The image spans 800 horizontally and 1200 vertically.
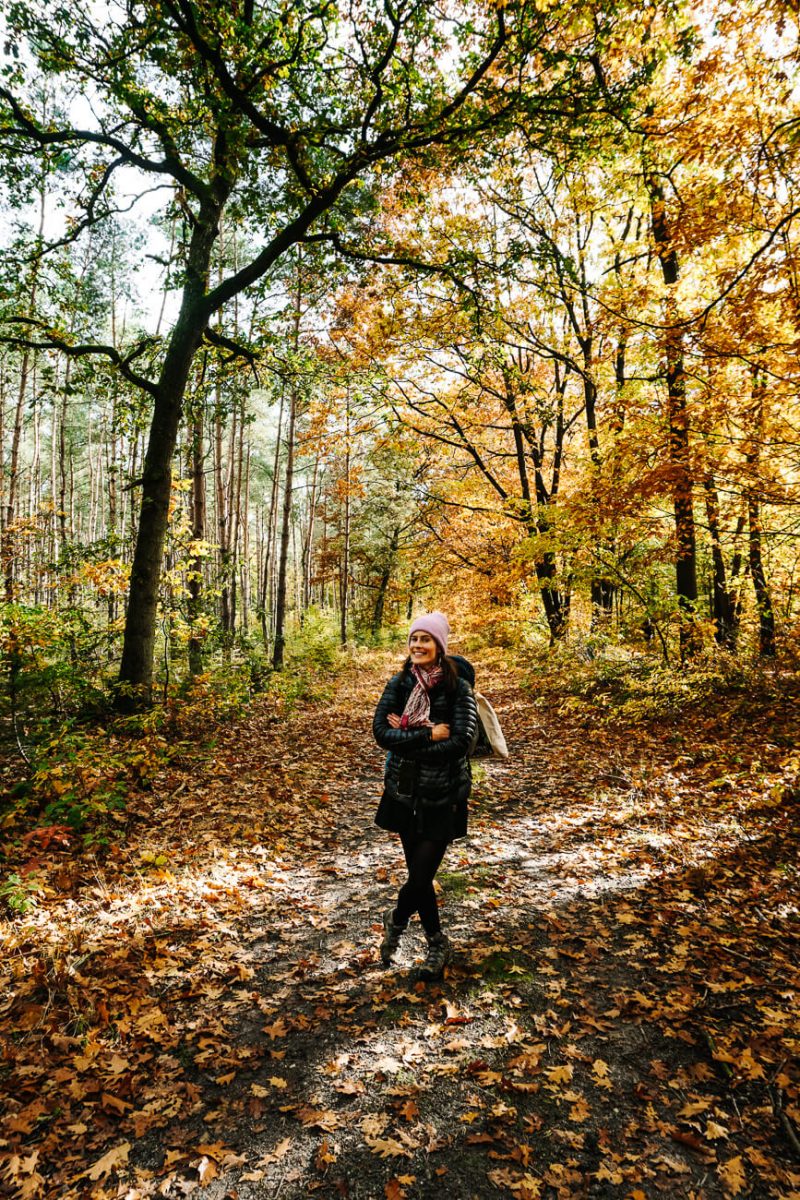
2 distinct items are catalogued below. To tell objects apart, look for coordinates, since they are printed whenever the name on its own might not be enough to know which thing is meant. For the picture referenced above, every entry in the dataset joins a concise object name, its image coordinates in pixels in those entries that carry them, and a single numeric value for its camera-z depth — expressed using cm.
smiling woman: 365
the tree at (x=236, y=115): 672
